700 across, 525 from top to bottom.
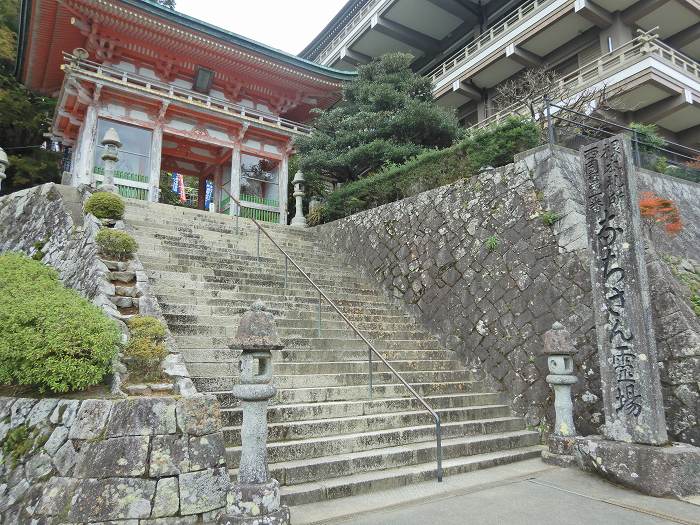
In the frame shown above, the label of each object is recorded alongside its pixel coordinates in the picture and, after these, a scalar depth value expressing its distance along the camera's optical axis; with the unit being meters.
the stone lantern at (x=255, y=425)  2.86
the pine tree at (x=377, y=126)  11.29
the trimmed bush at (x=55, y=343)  3.33
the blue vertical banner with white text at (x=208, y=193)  15.81
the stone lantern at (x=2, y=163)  8.57
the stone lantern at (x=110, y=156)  7.97
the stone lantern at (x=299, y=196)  12.27
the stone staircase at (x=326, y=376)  4.01
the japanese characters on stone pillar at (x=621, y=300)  4.00
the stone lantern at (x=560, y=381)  4.75
